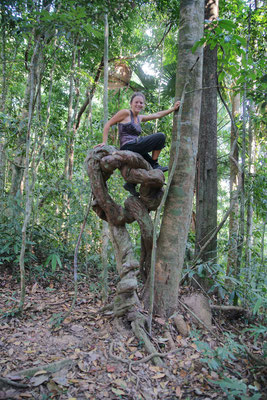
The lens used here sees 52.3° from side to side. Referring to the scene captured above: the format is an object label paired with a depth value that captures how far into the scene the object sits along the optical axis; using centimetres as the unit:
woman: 339
